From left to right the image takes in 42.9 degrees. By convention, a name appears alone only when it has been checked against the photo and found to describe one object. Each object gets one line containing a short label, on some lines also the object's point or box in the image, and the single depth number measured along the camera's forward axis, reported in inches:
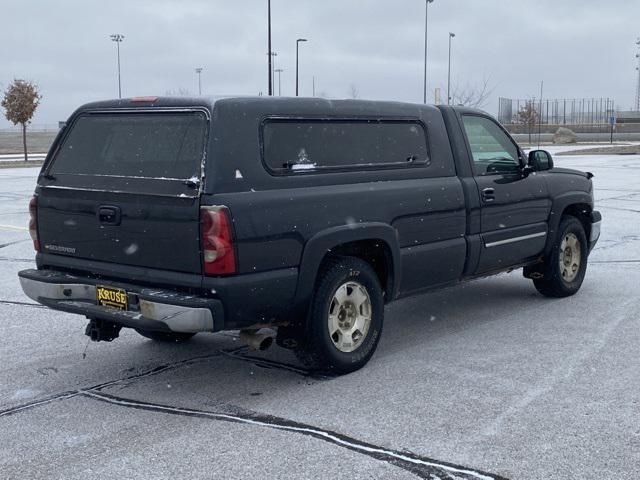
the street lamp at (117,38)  2952.8
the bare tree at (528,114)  2877.5
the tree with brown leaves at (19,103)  1652.3
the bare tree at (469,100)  2570.1
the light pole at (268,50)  1277.1
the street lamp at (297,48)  2150.0
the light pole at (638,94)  3316.9
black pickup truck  185.5
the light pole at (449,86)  2576.0
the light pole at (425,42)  2202.3
